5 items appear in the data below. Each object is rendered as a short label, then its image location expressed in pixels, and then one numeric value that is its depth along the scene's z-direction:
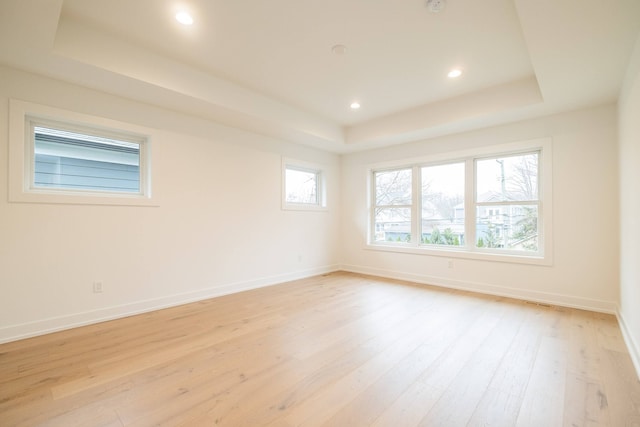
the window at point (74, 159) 2.59
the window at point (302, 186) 4.97
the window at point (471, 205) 3.80
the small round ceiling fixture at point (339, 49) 2.68
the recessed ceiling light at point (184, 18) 2.27
